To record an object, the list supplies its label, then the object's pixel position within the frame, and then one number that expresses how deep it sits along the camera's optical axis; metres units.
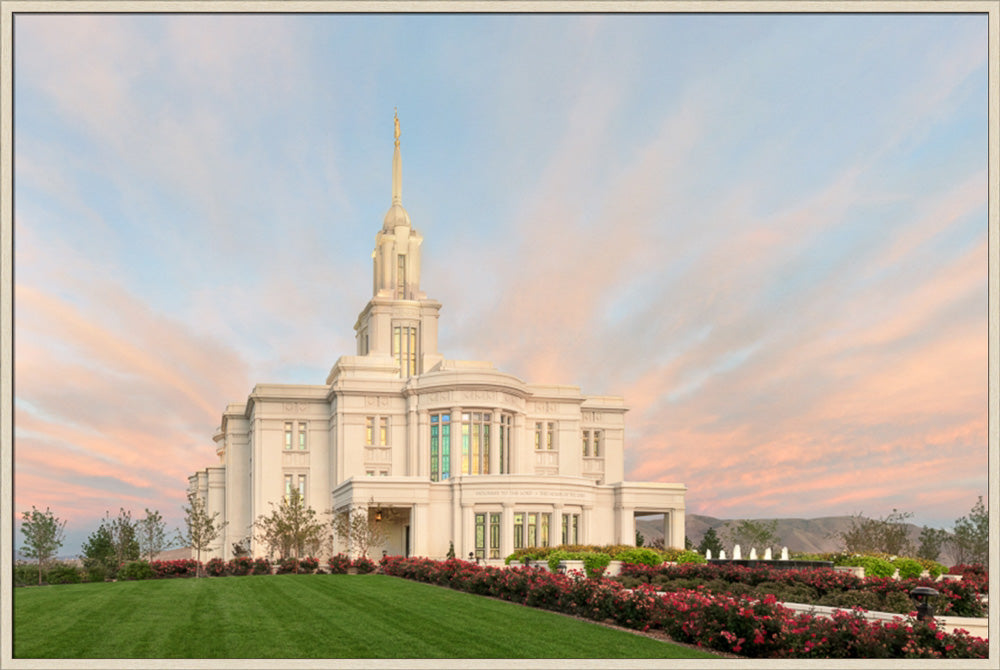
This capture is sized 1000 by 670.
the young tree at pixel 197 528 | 35.82
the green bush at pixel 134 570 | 34.41
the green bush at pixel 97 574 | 34.00
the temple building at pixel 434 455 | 43.59
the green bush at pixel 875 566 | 27.44
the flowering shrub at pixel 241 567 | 36.62
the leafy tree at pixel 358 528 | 39.88
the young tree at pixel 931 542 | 42.41
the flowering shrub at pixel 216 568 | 36.88
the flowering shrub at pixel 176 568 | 35.75
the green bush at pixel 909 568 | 27.59
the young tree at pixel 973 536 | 38.00
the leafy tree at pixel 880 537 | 43.75
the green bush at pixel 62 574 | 33.25
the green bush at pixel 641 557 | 29.34
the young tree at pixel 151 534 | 39.78
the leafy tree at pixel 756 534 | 53.97
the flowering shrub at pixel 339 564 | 35.72
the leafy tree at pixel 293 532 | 38.22
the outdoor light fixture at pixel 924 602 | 13.51
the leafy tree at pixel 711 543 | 60.31
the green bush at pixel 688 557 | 34.39
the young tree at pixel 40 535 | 32.19
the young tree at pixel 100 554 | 34.66
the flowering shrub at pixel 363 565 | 36.12
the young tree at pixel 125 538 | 39.38
